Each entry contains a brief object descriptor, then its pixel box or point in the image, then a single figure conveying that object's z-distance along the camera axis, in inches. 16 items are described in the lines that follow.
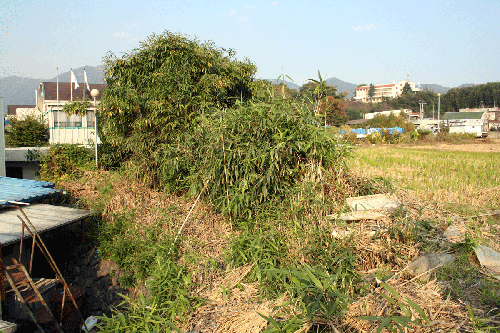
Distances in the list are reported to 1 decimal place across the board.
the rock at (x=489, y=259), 170.8
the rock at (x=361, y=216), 205.5
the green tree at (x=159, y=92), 335.9
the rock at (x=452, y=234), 201.3
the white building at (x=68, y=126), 631.2
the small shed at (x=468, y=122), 1699.2
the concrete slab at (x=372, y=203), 216.5
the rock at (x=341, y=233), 197.0
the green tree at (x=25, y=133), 754.2
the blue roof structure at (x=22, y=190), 267.4
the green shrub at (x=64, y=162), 398.0
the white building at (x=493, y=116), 2209.3
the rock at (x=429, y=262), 172.9
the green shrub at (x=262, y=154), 233.3
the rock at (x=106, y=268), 271.9
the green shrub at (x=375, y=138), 1268.5
